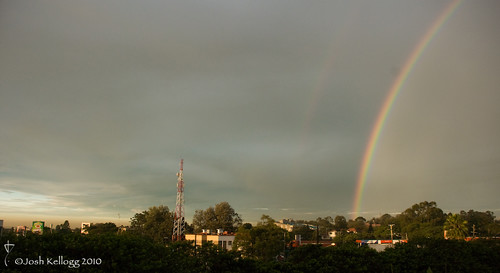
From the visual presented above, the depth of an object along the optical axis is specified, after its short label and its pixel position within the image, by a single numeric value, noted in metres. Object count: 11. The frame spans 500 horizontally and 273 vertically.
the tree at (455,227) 41.75
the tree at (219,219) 66.38
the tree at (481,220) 66.84
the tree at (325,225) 133.93
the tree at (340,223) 137.57
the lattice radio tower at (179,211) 46.51
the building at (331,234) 121.47
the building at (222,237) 42.19
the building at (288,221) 105.64
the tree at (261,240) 31.80
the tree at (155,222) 55.84
